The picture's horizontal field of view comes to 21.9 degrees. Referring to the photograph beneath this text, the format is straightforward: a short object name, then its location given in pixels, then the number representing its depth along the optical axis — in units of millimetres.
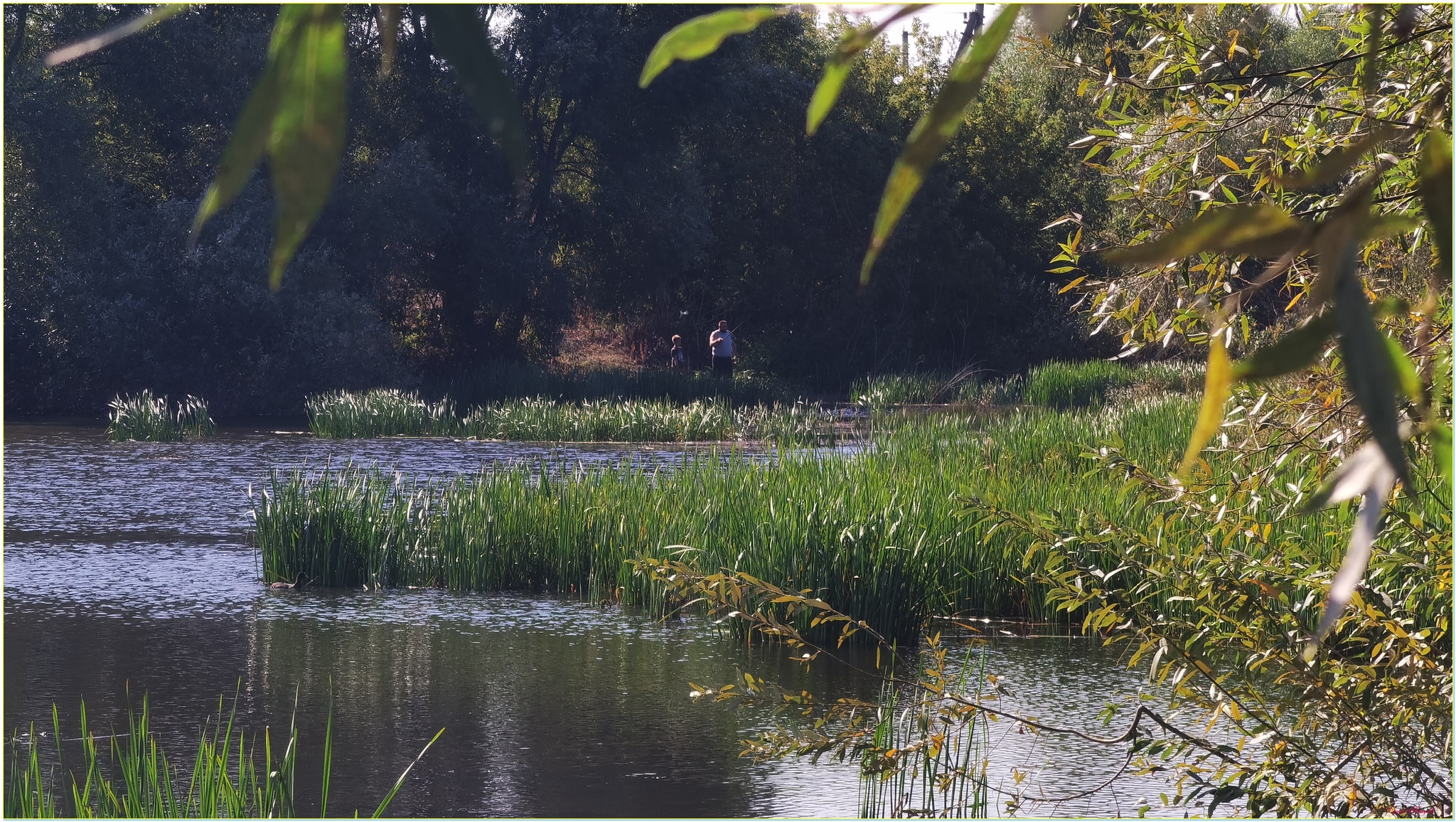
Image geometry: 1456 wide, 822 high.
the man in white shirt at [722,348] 95403
